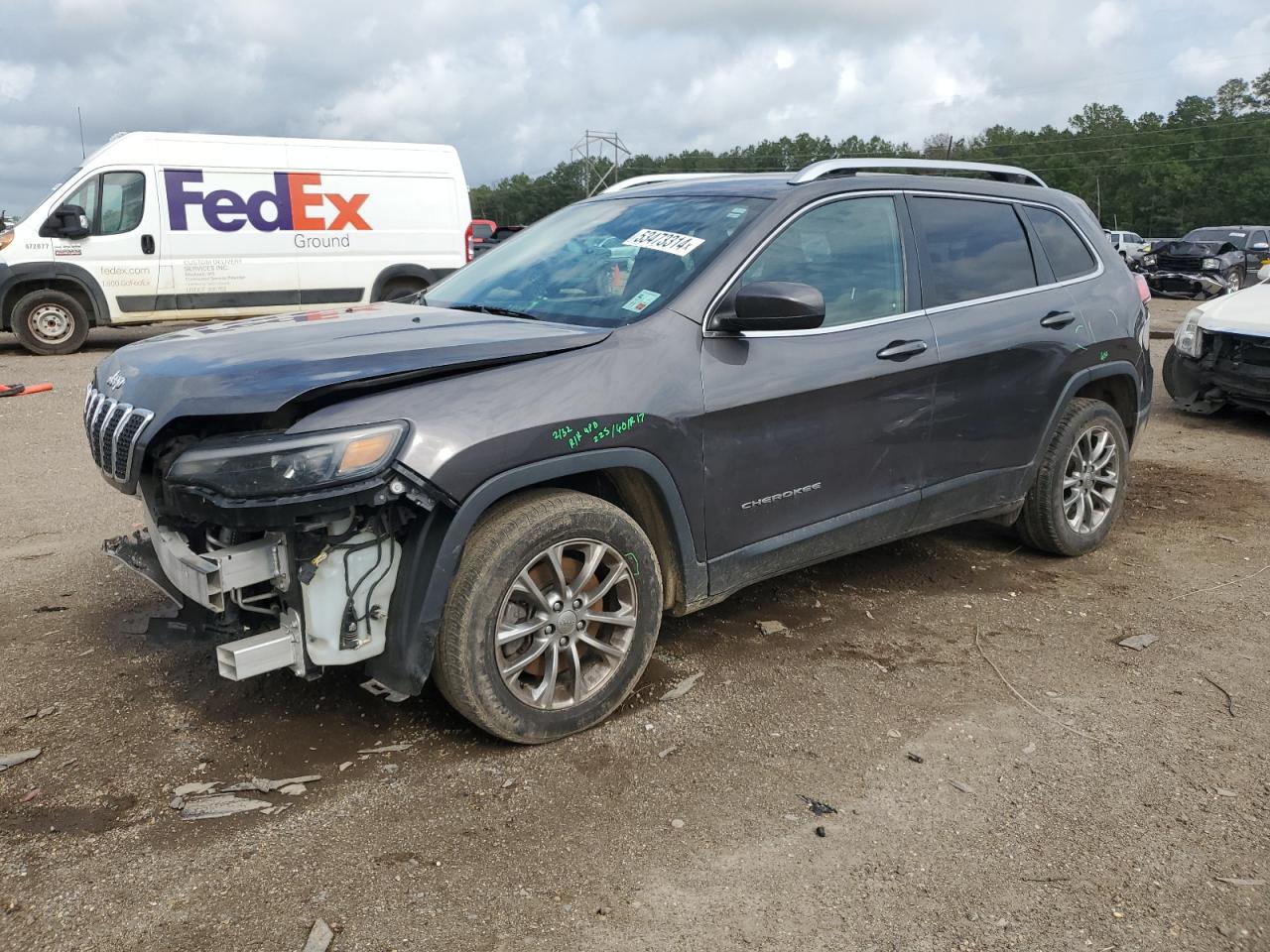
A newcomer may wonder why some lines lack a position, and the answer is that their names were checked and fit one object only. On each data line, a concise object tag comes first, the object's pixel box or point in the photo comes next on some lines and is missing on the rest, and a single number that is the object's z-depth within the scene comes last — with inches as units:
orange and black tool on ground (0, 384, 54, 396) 378.9
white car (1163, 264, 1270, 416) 328.2
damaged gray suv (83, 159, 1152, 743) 115.3
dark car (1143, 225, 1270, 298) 933.8
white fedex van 496.1
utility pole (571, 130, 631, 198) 2563.5
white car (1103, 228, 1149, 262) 1386.6
